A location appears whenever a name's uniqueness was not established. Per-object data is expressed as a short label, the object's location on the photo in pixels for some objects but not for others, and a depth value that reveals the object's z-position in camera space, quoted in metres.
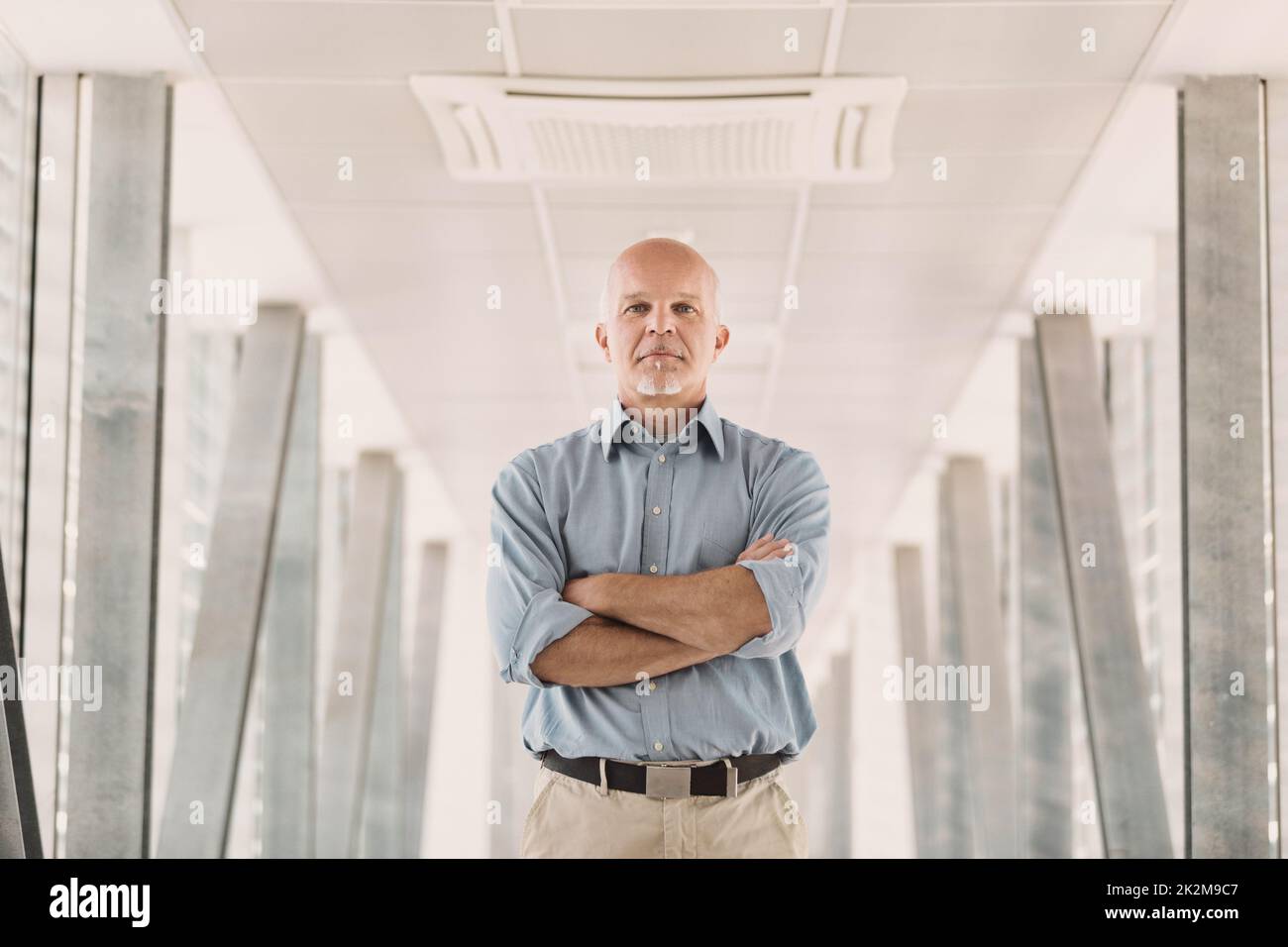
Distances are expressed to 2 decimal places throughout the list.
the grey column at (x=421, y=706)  15.70
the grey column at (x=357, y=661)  11.73
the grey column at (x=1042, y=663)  10.19
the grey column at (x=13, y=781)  3.02
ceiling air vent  6.00
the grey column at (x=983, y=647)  11.91
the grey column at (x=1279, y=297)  5.73
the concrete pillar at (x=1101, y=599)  7.57
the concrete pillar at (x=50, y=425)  5.82
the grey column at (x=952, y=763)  14.51
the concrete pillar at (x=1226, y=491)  5.58
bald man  2.48
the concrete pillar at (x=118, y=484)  5.52
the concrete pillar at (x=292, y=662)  10.77
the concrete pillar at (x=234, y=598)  7.46
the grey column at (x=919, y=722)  15.41
